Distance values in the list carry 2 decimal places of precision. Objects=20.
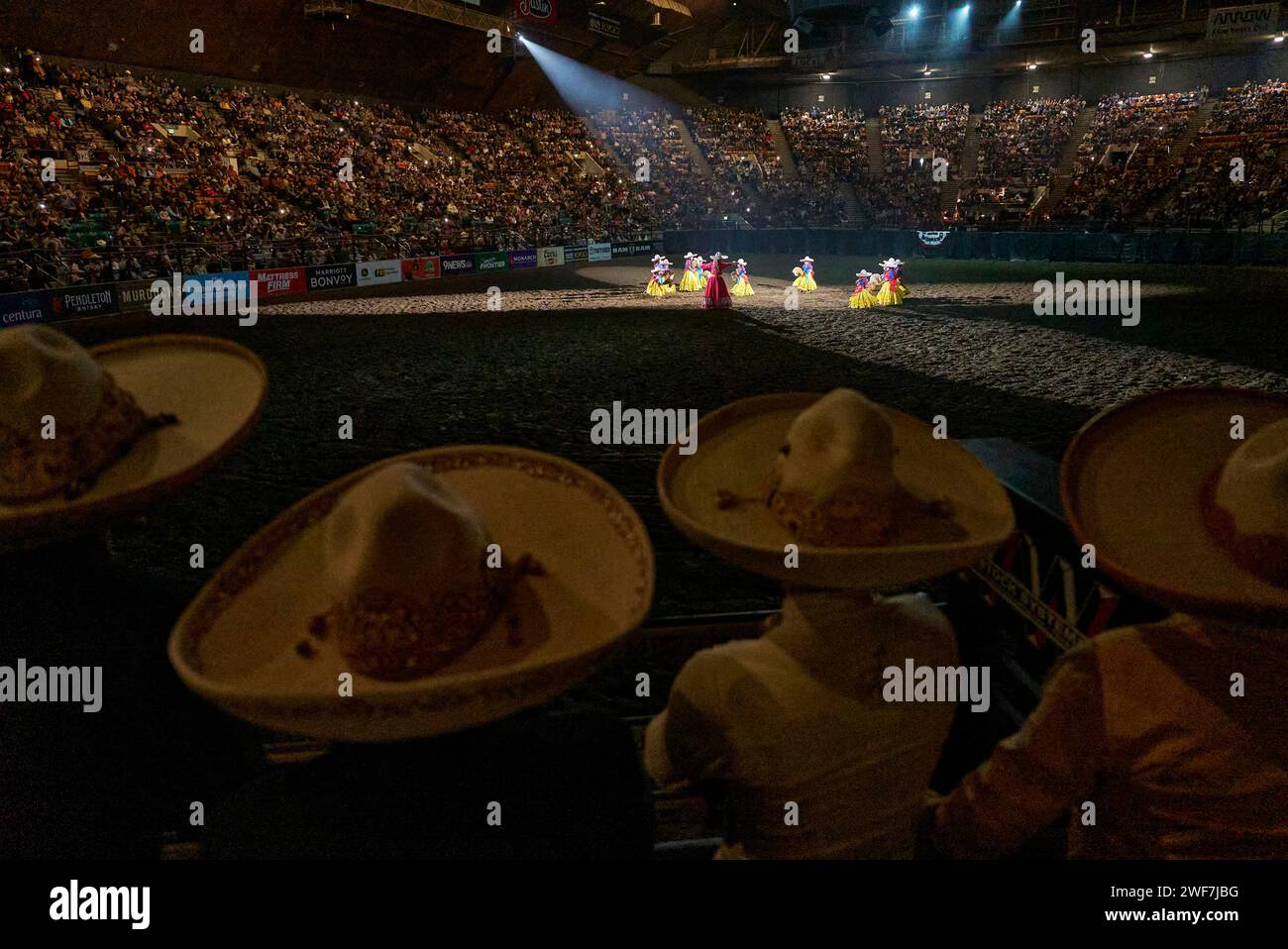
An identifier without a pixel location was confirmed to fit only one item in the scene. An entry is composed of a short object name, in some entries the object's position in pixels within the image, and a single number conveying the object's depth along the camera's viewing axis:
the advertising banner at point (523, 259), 29.55
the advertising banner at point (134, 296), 17.86
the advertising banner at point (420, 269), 25.64
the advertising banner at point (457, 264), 26.97
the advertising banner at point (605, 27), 39.50
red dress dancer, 17.94
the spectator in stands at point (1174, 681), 1.56
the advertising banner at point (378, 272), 24.22
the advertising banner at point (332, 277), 22.78
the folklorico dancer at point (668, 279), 21.09
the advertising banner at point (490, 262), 28.31
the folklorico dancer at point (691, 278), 21.67
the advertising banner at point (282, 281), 21.00
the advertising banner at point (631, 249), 34.38
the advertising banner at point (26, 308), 15.41
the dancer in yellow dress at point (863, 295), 17.89
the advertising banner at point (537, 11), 34.75
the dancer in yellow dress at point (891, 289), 18.12
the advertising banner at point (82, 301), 16.52
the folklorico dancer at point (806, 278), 21.31
